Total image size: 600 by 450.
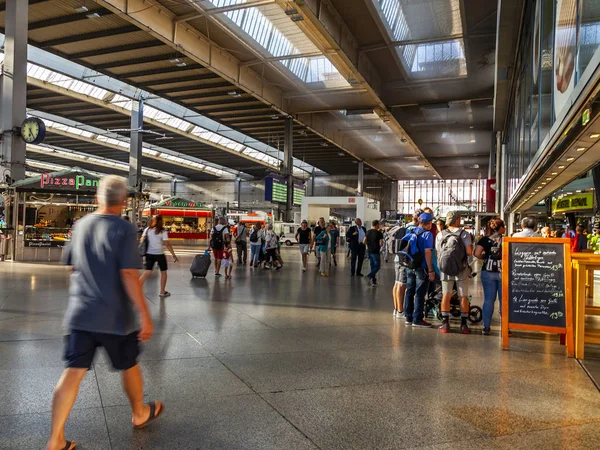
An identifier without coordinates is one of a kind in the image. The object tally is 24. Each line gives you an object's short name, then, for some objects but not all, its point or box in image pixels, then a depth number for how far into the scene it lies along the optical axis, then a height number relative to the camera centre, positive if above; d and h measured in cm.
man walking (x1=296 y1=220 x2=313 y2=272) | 1706 -25
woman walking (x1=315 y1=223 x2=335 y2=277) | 1462 -59
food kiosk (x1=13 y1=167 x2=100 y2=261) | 1616 +75
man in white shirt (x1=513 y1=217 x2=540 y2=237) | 721 +11
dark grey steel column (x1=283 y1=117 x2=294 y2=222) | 2906 +423
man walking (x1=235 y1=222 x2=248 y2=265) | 1738 -29
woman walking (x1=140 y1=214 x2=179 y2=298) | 926 -35
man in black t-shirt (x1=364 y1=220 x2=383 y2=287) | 1220 -37
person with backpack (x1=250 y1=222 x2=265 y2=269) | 1675 -41
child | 1276 -80
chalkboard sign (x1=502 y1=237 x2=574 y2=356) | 566 -59
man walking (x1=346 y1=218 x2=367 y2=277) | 1447 -33
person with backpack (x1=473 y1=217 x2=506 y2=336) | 658 -48
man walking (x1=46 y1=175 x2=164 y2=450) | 291 -43
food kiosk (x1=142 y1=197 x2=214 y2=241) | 3484 +74
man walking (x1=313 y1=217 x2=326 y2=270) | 1562 +7
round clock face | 1533 +295
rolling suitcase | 1254 -95
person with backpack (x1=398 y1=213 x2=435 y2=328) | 695 -45
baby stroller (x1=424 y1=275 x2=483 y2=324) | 761 -115
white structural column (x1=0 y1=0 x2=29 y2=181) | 1525 +441
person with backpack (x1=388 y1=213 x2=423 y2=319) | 761 -67
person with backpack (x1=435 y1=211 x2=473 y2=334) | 655 -39
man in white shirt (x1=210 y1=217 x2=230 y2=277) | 1277 -25
